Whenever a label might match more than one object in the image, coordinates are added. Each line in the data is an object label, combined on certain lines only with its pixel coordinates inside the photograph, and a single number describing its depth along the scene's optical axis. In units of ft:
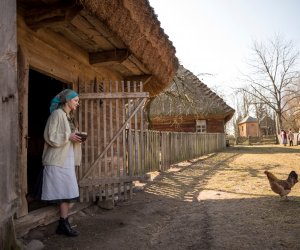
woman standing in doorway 8.74
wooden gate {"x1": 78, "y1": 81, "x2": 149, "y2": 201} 11.25
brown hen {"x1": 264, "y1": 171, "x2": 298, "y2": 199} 12.54
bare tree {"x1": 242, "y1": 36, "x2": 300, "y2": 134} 83.29
